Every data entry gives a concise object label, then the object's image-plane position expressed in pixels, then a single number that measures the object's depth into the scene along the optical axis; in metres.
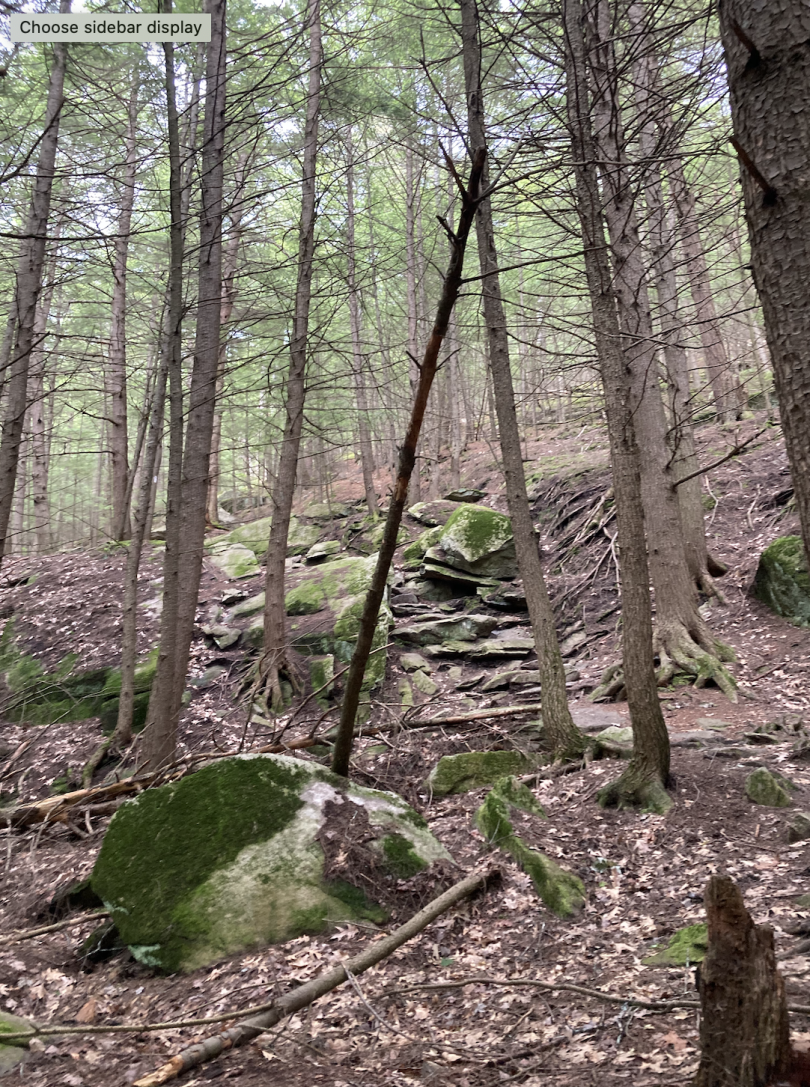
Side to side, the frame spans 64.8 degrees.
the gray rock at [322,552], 14.84
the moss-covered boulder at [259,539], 15.14
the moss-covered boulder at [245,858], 3.74
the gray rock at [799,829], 3.97
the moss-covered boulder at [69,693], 9.07
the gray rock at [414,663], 9.79
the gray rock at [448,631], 10.53
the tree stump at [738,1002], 1.83
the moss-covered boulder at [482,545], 12.09
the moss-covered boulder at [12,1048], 2.83
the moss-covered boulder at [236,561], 13.27
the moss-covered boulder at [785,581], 8.05
